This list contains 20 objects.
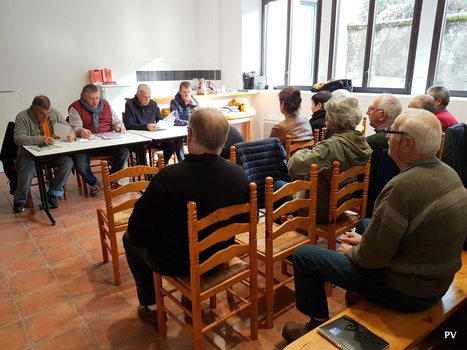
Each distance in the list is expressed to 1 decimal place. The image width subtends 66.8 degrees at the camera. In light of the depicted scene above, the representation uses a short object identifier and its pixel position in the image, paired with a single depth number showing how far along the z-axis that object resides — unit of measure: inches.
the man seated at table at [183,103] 171.8
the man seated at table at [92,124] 143.1
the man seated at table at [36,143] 128.6
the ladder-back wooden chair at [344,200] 76.1
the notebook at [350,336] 47.6
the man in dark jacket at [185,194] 54.9
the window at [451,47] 147.6
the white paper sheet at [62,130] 132.3
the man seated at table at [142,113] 157.5
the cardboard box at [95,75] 202.2
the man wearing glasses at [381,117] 86.6
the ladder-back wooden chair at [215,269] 54.3
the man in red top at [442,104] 114.0
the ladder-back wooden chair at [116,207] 79.7
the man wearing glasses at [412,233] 47.8
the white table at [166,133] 141.7
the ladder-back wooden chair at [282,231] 66.0
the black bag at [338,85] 177.5
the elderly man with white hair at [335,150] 78.2
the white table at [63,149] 117.5
